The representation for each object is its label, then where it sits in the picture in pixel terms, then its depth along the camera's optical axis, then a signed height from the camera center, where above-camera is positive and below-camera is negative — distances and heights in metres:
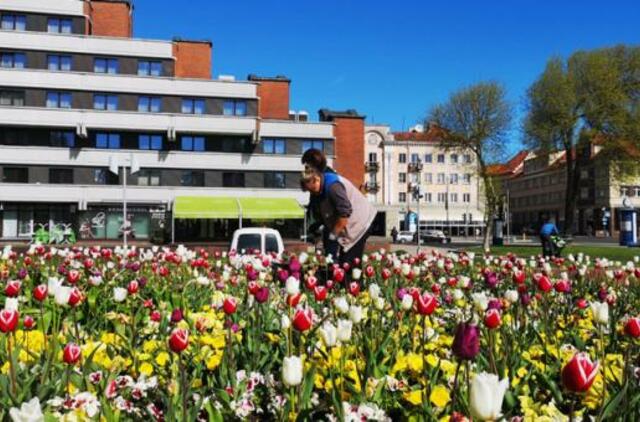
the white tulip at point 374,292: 3.55 -0.34
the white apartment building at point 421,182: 84.00 +7.70
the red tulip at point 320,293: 3.43 -0.33
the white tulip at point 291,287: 3.07 -0.27
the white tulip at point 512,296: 3.57 -0.36
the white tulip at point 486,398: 1.33 -0.36
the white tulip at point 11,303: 2.72 -0.32
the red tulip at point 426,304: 2.54 -0.29
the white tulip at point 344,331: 2.40 -0.38
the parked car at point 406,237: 59.53 -0.19
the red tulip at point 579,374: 1.45 -0.33
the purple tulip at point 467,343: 1.71 -0.30
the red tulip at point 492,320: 2.36 -0.33
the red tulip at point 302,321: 2.26 -0.32
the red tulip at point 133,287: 4.02 -0.35
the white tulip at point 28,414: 1.38 -0.41
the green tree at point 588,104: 35.78 +7.92
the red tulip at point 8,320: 2.25 -0.32
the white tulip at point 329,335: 2.40 -0.40
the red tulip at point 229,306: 2.79 -0.33
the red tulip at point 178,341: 1.97 -0.35
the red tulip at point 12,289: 3.51 -0.32
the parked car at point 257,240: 14.61 -0.13
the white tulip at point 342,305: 3.05 -0.36
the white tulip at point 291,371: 1.84 -0.42
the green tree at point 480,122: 36.38 +6.88
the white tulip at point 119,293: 3.62 -0.36
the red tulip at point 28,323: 3.18 -0.47
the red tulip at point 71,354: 2.10 -0.42
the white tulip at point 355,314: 2.74 -0.36
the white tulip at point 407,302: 2.97 -0.33
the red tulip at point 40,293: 3.18 -0.32
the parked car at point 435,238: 61.58 -0.28
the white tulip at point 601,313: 2.74 -0.35
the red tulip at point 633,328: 2.28 -0.35
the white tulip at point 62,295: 2.91 -0.30
